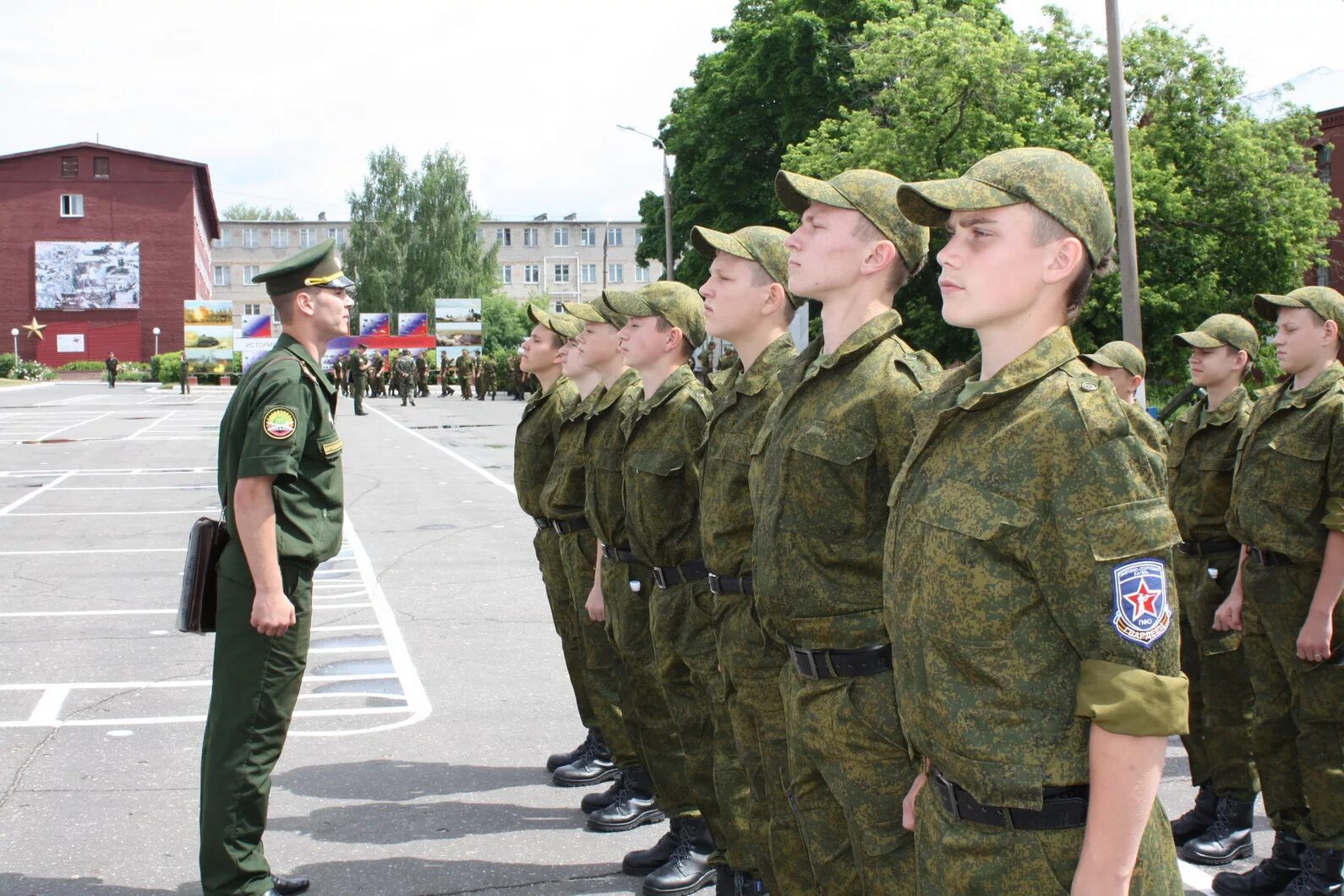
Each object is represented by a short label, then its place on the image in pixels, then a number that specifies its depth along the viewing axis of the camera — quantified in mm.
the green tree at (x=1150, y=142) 31188
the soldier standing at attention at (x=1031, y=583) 2135
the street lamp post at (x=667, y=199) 41844
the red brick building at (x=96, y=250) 79875
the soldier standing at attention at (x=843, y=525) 3086
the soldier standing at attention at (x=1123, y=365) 5672
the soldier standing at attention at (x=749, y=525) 3717
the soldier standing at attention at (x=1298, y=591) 4523
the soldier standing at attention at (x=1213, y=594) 5160
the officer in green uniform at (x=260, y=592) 4211
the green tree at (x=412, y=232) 82750
